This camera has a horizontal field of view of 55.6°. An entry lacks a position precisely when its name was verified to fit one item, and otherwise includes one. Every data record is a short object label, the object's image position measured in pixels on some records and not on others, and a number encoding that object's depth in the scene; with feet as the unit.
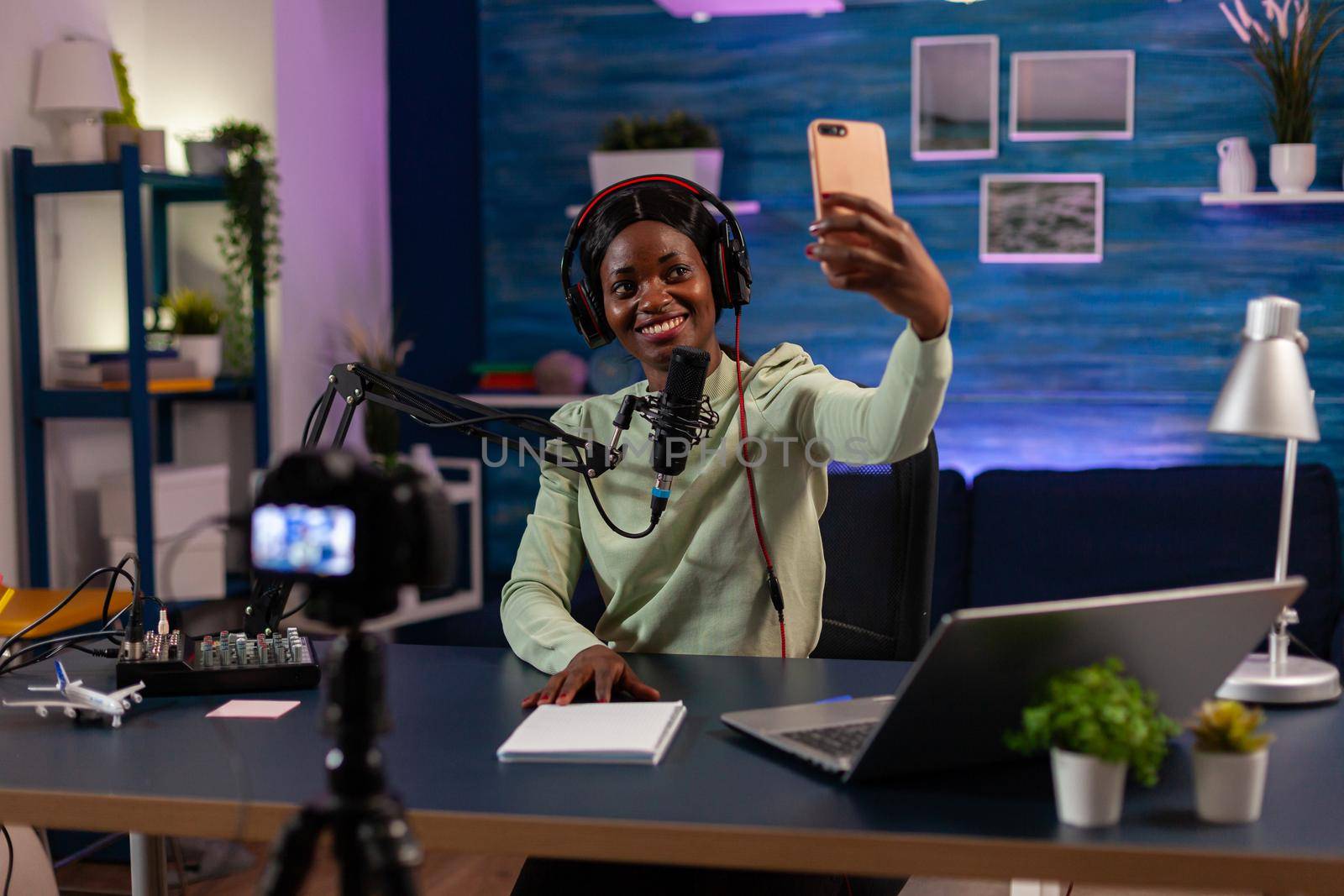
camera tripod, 2.48
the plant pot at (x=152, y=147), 10.50
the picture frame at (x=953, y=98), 12.28
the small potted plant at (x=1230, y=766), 3.17
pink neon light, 12.12
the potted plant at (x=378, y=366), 12.64
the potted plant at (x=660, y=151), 12.27
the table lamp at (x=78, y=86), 10.16
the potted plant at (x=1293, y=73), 11.27
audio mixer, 4.52
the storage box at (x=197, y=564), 10.89
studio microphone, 4.41
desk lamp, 4.55
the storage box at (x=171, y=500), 10.56
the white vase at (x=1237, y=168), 11.59
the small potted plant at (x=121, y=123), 10.36
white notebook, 3.67
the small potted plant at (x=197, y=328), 11.09
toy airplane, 4.13
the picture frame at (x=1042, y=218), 12.23
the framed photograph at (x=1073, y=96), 12.06
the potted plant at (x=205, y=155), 11.14
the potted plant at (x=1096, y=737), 3.11
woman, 5.39
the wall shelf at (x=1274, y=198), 11.30
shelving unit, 9.91
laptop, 3.16
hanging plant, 11.26
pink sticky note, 4.24
